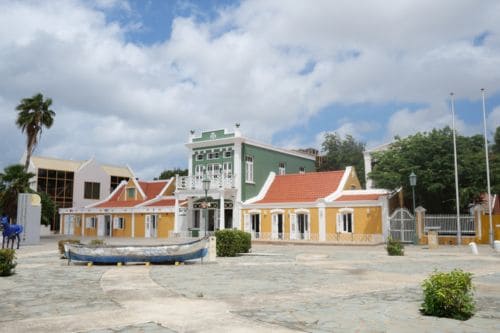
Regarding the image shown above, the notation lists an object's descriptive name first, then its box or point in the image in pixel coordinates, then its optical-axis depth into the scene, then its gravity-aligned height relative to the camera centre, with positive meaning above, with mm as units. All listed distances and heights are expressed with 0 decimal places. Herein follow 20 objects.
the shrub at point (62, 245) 18662 -1138
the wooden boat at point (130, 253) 15742 -1214
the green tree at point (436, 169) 28484 +2807
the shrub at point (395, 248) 21125 -1445
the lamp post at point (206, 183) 23375 +1568
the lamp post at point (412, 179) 26469 +1958
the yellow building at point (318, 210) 31656 +378
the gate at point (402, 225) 30688 -642
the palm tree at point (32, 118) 38844 +7823
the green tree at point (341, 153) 54312 +7211
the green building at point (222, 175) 38719 +3270
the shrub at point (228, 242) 20250 -1118
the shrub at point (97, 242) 17688 -983
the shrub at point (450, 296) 7367 -1232
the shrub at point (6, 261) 12703 -1197
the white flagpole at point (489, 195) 26391 +1076
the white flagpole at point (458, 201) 27094 +760
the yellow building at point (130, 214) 42562 +167
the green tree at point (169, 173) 64969 +5747
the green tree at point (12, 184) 34000 +2229
